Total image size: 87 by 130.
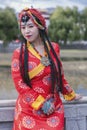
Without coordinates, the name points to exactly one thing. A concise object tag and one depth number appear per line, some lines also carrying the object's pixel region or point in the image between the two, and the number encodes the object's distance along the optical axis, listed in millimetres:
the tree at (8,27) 28472
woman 1975
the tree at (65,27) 34803
